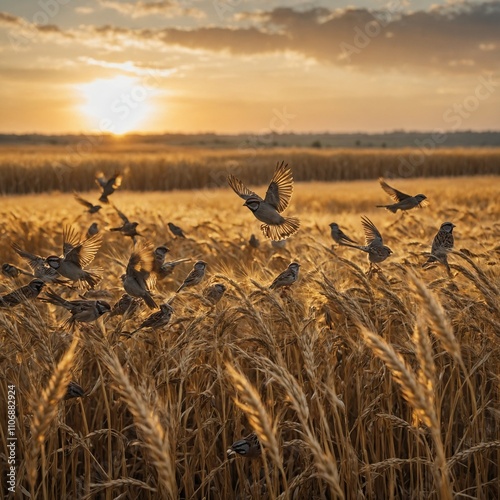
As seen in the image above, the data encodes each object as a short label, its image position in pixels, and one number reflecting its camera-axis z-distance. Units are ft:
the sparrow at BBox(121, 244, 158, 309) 8.87
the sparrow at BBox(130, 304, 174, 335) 9.07
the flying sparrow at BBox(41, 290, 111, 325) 8.58
